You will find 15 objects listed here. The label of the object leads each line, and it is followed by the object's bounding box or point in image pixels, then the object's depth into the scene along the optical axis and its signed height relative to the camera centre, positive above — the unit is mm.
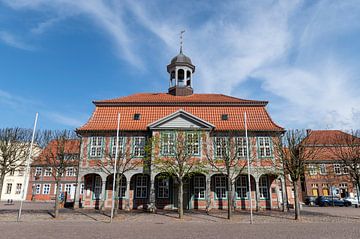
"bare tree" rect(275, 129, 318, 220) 19141 +2333
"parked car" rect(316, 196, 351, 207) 36534 -2160
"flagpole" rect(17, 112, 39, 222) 16719 +1468
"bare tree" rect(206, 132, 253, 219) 21406 +2791
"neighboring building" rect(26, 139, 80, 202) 46156 -257
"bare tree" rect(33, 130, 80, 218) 20000 +2478
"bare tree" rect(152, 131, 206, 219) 20469 +2311
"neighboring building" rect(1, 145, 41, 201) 50219 -614
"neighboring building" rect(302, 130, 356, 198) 45500 +158
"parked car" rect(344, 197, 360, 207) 36978 -2033
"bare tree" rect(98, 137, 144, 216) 23125 +2092
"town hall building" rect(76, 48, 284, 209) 23922 +3561
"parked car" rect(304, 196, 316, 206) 39188 -2161
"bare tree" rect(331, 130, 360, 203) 22469 +3528
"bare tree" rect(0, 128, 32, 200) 22388 +3172
